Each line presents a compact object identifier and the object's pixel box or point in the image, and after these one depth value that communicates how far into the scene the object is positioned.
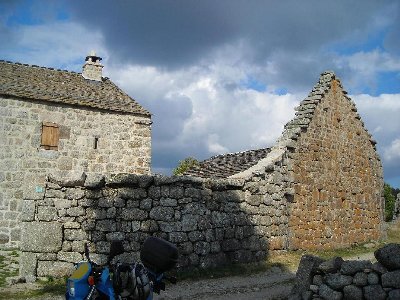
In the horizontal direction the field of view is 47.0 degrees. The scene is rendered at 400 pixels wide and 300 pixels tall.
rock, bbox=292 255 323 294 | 7.43
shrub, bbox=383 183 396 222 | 35.12
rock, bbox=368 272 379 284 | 6.85
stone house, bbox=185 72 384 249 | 13.33
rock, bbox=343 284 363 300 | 6.89
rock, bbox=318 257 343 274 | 7.18
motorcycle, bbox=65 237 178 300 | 4.30
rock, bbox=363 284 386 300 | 6.73
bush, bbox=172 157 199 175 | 29.53
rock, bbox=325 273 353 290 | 7.05
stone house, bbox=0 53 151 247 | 15.55
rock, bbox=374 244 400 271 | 6.68
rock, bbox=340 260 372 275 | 7.02
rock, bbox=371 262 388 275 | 6.85
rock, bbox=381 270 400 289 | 6.66
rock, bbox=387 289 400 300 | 6.57
